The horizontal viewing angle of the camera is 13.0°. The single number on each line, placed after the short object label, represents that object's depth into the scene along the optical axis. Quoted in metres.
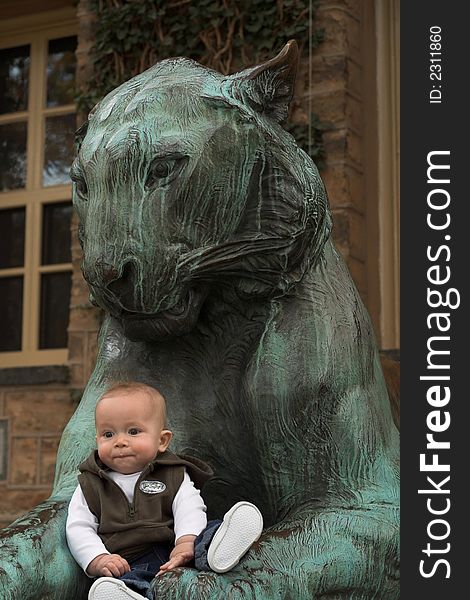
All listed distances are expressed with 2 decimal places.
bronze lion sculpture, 3.53
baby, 3.54
